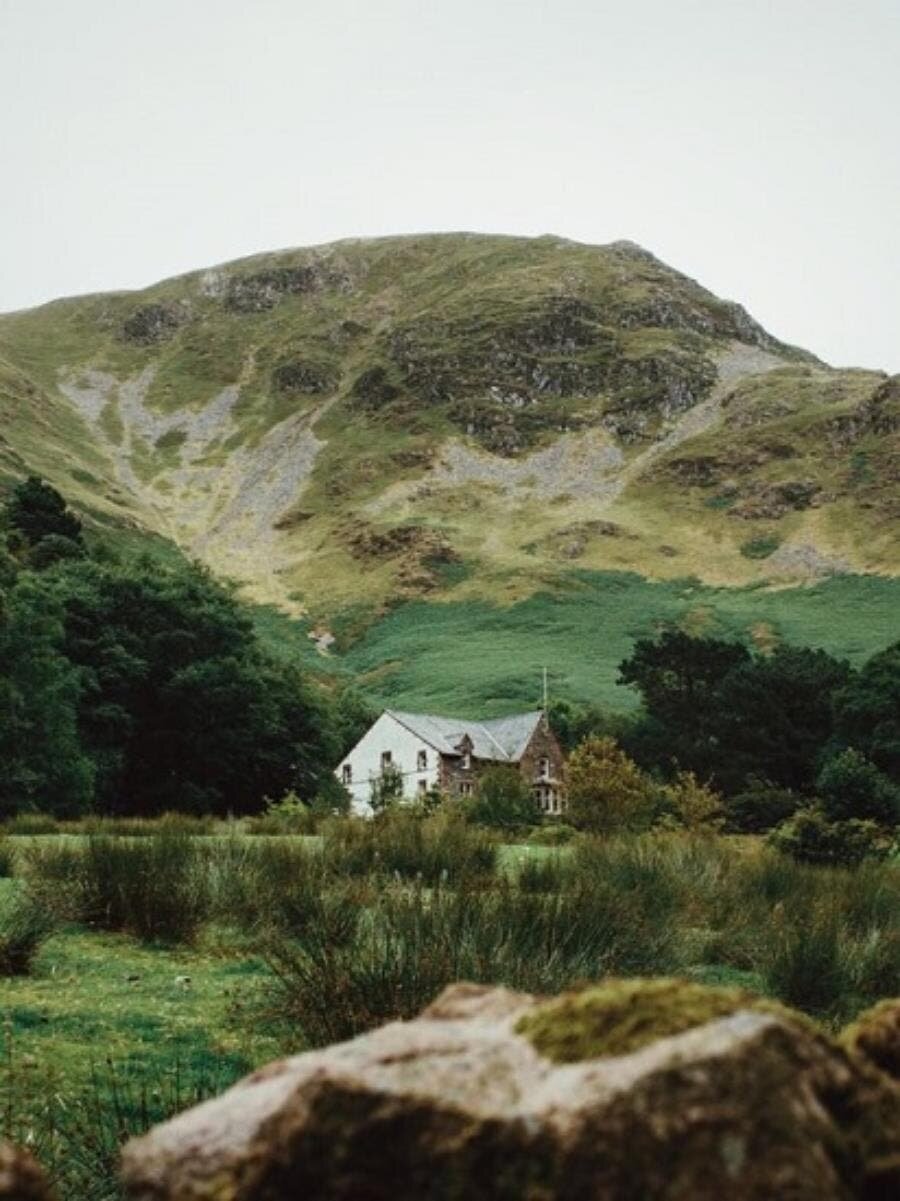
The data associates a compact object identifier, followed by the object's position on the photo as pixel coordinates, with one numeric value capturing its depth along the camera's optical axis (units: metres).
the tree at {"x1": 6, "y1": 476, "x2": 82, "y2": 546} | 71.75
